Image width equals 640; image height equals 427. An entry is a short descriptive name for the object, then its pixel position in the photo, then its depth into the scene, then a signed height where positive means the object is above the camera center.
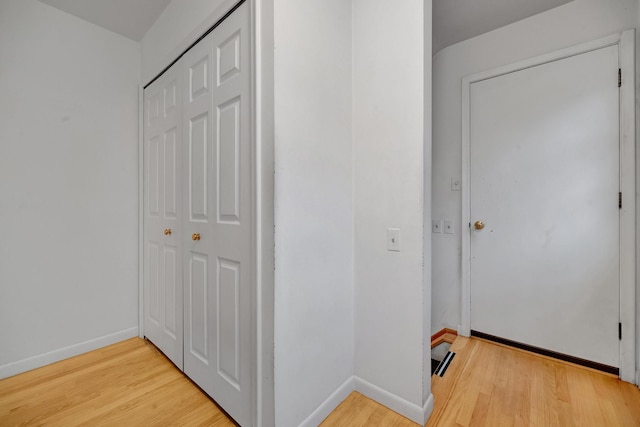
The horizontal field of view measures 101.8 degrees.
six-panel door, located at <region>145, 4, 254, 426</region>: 1.19 -0.01
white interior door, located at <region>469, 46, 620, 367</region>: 1.67 +0.05
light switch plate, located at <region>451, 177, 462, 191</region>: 2.25 +0.25
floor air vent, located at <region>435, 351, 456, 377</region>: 1.68 -1.03
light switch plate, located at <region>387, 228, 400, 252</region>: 1.36 -0.14
